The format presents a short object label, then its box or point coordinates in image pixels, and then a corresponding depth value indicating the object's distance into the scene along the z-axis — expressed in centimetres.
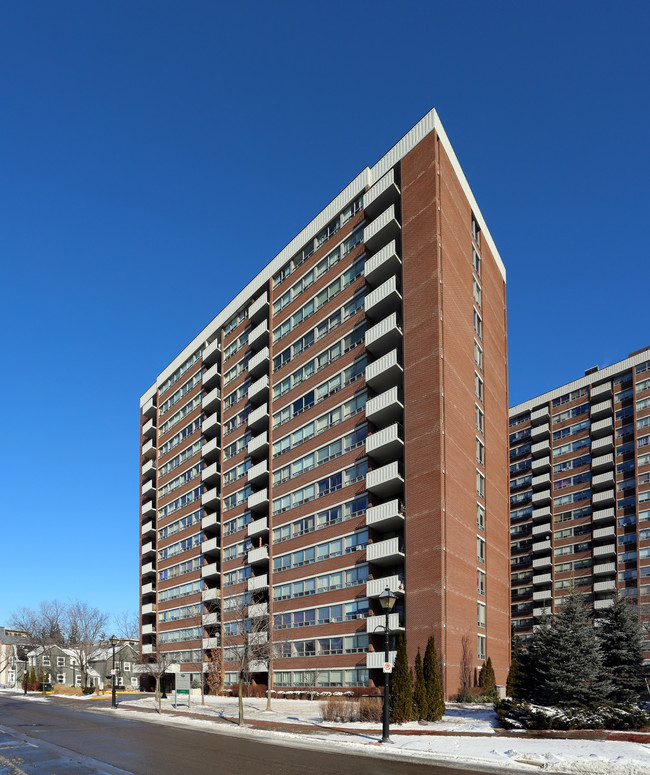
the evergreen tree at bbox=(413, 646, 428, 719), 3600
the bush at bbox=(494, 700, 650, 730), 2897
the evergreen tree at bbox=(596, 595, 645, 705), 4016
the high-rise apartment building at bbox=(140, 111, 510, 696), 5003
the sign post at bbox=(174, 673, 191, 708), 5062
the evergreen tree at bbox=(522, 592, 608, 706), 3130
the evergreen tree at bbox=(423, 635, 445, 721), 3631
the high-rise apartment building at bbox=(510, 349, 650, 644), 9700
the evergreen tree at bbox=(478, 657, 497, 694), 4866
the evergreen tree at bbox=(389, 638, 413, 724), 3491
